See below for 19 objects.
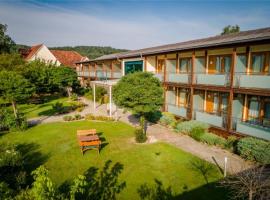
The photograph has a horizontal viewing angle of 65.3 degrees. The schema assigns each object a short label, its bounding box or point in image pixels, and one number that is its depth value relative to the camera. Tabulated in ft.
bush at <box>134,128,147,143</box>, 46.38
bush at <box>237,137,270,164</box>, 35.09
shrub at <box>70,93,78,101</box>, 107.11
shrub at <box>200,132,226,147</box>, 44.43
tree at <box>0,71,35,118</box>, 58.13
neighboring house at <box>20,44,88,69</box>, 168.64
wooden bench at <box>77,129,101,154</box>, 40.19
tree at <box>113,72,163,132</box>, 46.62
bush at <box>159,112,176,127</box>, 59.49
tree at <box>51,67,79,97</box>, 112.16
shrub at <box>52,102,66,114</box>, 80.43
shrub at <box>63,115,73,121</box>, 68.44
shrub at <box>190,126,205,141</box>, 48.05
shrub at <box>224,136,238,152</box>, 42.02
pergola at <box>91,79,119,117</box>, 72.36
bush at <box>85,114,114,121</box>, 68.65
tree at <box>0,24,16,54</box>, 150.92
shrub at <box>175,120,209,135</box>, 50.17
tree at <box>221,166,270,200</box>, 19.26
